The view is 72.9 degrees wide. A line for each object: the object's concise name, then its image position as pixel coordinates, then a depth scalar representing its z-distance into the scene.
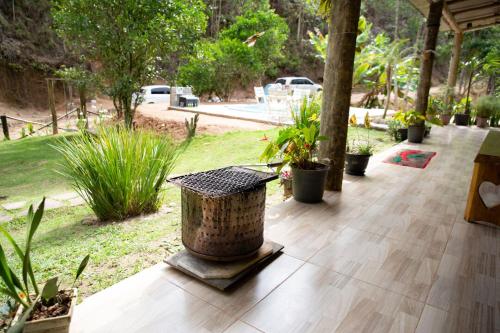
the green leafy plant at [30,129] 10.69
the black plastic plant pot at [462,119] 9.63
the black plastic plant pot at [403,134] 7.15
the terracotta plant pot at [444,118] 9.77
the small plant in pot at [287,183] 3.62
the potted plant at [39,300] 1.34
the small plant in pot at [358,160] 4.18
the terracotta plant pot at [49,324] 1.36
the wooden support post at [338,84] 3.19
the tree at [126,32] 7.54
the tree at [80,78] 8.44
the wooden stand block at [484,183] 2.75
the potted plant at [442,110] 9.69
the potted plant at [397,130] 7.19
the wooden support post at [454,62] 9.78
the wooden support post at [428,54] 6.34
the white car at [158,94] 16.45
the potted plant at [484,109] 9.19
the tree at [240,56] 16.88
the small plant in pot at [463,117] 9.63
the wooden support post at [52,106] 10.03
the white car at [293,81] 20.05
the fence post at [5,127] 10.18
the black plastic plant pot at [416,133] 6.56
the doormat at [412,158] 5.02
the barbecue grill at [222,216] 1.92
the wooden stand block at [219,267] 1.91
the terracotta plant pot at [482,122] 9.44
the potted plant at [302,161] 3.18
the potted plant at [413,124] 6.55
